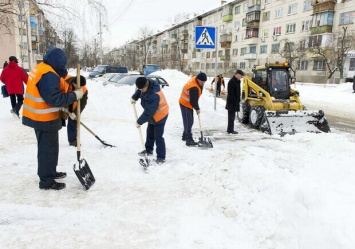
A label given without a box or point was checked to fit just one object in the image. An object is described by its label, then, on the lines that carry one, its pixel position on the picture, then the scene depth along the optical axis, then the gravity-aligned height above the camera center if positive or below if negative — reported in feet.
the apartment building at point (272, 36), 97.60 +18.42
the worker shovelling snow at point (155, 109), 15.33 -1.96
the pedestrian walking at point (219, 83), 59.00 -1.54
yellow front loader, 24.71 -2.81
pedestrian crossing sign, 30.58 +4.22
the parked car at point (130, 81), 46.42 -1.28
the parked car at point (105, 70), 84.16 +0.76
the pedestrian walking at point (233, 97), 24.63 -1.81
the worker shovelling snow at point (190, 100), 20.04 -1.83
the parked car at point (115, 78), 54.69 -1.02
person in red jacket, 25.16 -0.86
